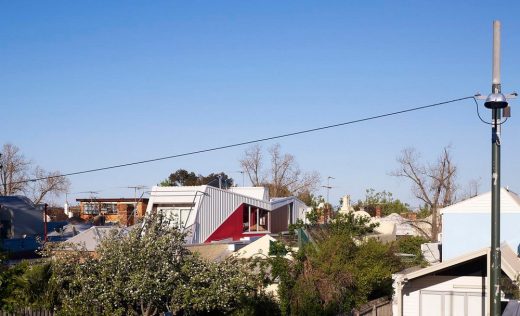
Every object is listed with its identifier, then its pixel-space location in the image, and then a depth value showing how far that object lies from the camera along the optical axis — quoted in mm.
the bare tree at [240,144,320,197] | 71625
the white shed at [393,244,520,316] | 20688
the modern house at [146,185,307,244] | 30188
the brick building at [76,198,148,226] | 60778
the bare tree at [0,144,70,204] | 66188
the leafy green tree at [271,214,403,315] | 20266
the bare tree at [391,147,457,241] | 51438
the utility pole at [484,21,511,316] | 10953
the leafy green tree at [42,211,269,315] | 16828
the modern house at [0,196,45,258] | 40500
